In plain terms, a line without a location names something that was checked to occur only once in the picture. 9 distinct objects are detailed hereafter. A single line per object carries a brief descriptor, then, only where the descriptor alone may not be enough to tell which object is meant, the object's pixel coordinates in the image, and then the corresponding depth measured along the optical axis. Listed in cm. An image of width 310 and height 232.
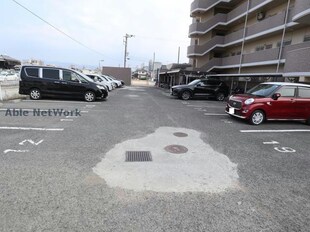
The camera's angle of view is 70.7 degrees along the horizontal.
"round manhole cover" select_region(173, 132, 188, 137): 618
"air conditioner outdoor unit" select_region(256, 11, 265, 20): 1944
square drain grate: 434
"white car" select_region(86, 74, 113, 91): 2115
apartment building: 1249
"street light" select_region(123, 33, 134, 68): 4490
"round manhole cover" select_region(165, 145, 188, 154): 488
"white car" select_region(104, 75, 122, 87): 2784
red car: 797
